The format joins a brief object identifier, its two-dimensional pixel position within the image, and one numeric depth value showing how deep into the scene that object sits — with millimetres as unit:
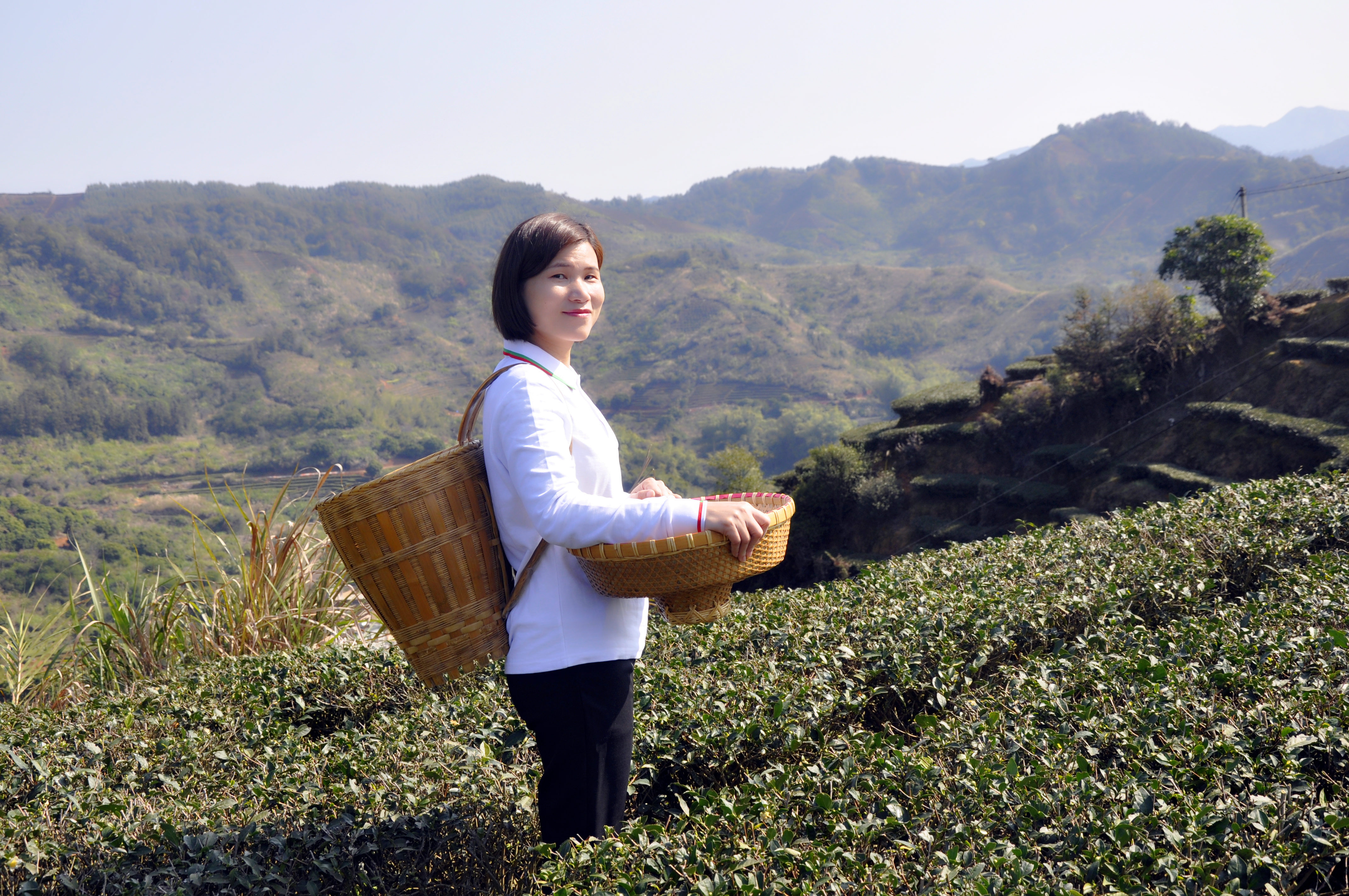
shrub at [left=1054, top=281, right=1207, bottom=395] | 16109
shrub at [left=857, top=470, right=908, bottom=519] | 18594
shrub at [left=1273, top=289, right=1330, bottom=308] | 15438
